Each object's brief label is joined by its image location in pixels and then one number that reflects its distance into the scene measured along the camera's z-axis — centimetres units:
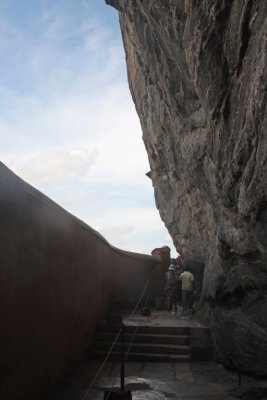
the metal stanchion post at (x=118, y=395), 494
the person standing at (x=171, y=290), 1442
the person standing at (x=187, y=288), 1309
